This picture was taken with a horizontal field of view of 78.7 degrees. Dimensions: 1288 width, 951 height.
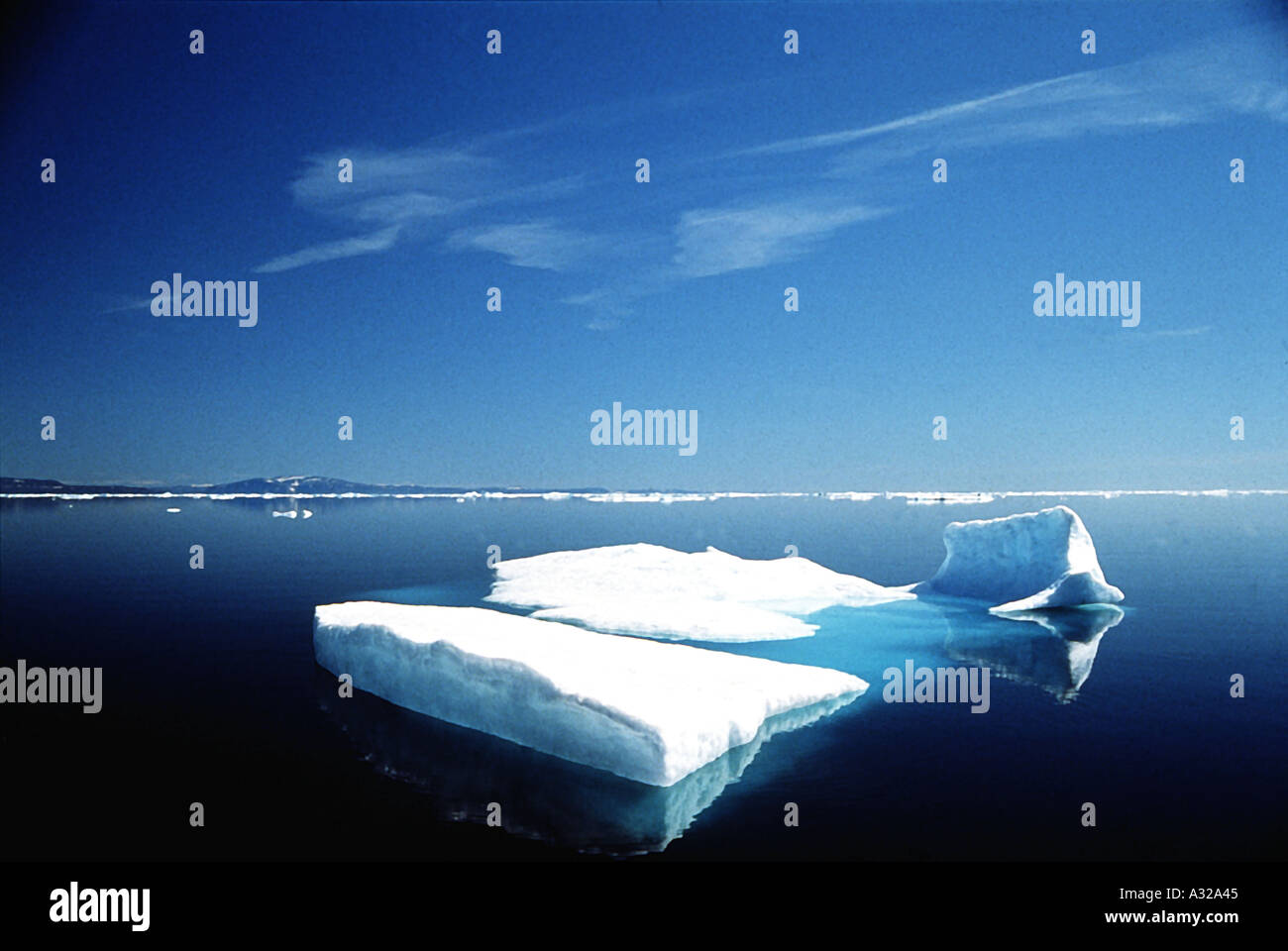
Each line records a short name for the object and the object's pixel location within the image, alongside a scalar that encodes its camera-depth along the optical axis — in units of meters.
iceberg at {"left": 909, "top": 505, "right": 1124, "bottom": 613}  28.86
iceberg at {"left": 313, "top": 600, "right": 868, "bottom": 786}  12.61
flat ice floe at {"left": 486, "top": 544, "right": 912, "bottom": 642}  24.00
